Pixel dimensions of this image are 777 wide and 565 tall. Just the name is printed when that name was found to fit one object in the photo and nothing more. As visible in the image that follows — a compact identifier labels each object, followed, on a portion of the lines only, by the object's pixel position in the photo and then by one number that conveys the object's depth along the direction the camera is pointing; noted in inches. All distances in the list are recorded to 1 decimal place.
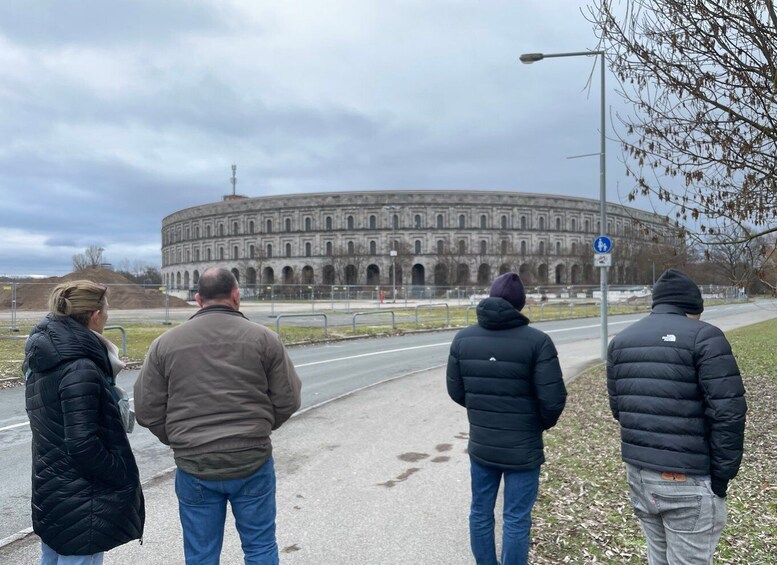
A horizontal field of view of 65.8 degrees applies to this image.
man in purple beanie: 153.3
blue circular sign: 622.5
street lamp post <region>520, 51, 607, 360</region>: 641.6
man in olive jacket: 129.2
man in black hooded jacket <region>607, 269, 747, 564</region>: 126.4
